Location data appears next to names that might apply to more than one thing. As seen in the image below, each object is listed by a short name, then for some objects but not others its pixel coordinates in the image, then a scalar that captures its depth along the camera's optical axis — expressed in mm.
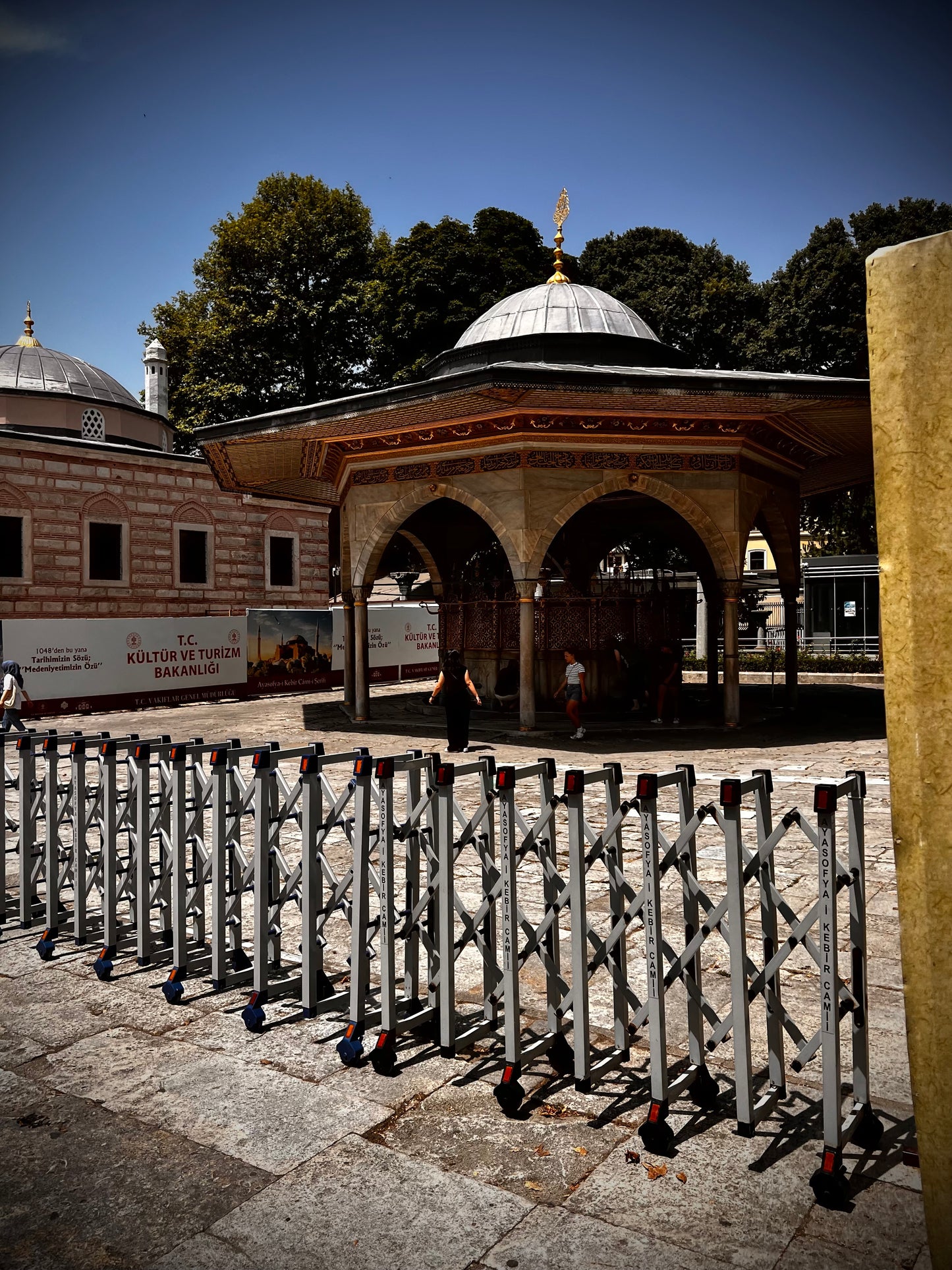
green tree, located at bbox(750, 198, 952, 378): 29375
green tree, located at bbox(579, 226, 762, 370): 31469
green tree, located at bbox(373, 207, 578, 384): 32719
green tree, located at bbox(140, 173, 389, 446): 33500
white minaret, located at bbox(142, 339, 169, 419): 32594
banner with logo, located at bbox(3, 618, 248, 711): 17969
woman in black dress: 12539
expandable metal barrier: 3357
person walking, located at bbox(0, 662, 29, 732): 14117
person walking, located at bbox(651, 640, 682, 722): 15797
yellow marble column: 2207
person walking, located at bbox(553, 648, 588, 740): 13875
